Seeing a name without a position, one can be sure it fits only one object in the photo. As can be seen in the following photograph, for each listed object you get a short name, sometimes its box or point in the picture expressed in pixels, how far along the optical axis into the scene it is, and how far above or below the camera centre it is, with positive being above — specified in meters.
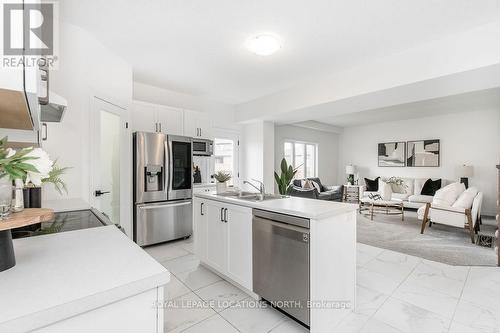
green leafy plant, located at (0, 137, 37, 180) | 0.73 +0.00
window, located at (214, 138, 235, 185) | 5.04 +0.23
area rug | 3.05 -1.21
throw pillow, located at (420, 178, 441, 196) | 5.88 -0.56
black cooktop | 1.24 -0.36
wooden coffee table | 5.07 -1.04
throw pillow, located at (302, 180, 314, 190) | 6.06 -0.53
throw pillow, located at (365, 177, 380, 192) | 7.00 -0.61
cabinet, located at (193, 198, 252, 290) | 2.14 -0.76
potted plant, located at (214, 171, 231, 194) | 2.79 -0.21
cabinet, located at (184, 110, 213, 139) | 4.12 +0.75
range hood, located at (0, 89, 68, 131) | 0.80 +0.23
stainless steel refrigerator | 3.31 -0.34
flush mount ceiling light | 2.49 +1.35
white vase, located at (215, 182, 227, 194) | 2.79 -0.27
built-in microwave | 3.99 +0.32
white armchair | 3.60 -0.82
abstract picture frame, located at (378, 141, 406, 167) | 6.77 +0.34
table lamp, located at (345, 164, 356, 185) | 7.55 -0.23
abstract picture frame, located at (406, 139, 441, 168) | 6.20 +0.33
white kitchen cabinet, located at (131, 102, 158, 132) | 3.59 +0.76
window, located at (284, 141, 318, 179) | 6.82 +0.26
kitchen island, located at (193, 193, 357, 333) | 1.66 -0.71
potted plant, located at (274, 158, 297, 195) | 5.44 -0.31
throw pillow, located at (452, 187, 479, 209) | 3.72 -0.57
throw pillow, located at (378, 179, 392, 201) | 5.46 -0.64
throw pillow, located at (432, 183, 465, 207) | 4.07 -0.54
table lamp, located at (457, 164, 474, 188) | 5.45 -0.17
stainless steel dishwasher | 1.69 -0.77
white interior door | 2.58 +0.12
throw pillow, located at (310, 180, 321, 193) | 6.36 -0.57
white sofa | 5.79 -0.76
